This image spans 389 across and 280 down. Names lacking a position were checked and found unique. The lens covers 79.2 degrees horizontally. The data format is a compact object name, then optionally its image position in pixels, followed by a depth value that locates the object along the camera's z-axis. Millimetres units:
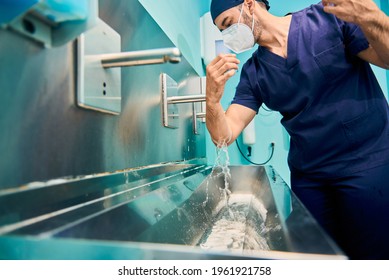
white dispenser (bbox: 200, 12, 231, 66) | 1847
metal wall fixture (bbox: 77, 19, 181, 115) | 418
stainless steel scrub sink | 216
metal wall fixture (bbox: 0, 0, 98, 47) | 281
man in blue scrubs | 699
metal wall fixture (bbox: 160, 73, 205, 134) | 794
